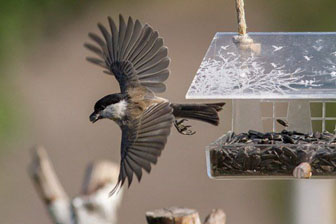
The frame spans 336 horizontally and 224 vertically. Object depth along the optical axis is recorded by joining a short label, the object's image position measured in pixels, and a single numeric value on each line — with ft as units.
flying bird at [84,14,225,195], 22.68
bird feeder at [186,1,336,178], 21.26
